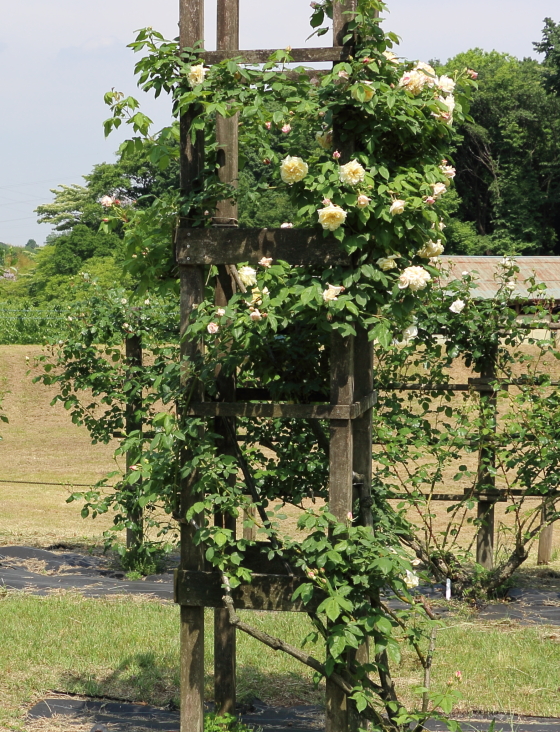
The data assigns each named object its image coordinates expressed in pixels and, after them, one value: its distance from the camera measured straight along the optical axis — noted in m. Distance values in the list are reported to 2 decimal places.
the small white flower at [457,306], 12.40
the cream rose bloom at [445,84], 6.20
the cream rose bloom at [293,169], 6.03
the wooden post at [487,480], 12.64
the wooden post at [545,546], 14.91
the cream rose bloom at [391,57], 6.20
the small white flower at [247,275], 6.24
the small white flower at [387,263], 6.18
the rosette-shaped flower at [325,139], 6.45
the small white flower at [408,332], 6.87
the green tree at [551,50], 69.50
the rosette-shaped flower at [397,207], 5.89
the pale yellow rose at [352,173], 5.88
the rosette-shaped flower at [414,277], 6.00
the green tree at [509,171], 78.19
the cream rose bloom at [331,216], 5.91
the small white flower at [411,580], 6.32
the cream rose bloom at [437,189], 6.18
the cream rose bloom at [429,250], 6.45
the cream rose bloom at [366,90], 5.80
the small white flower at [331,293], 5.98
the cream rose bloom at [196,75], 6.28
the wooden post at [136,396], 14.01
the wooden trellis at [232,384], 6.35
